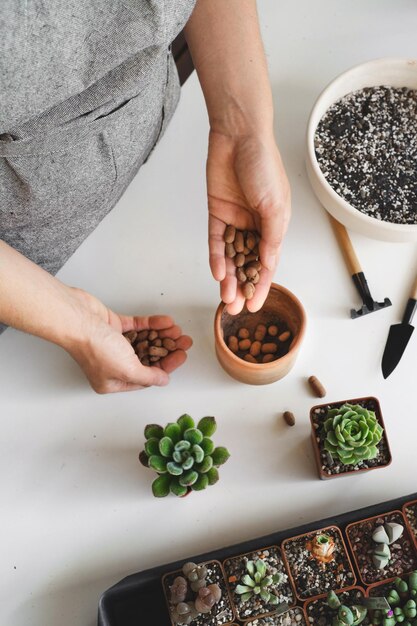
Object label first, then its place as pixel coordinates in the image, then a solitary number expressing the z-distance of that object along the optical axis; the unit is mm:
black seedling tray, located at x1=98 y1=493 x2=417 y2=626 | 1005
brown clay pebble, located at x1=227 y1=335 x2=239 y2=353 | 1130
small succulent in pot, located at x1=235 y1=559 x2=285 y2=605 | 958
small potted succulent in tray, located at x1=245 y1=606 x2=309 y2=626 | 971
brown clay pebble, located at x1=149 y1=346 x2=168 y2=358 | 1129
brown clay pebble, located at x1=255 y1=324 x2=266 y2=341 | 1145
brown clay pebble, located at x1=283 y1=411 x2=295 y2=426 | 1118
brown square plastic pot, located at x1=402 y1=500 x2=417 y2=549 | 1006
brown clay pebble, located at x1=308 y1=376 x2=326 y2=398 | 1136
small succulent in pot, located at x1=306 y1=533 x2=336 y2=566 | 987
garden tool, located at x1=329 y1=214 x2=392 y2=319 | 1168
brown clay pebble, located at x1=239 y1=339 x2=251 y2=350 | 1133
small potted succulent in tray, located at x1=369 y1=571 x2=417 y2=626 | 945
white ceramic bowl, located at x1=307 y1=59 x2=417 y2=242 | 1122
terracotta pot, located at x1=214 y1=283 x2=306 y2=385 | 1057
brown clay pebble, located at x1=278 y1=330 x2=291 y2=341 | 1121
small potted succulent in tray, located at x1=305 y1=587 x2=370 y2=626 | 947
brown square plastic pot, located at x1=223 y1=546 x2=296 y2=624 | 966
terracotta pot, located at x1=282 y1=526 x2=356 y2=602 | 986
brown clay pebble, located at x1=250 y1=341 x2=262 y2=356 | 1127
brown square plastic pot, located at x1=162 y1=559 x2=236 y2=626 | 967
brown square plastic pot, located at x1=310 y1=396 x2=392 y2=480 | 1035
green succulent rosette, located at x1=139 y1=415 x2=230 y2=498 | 951
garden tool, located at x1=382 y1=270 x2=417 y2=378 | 1153
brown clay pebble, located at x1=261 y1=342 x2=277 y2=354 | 1124
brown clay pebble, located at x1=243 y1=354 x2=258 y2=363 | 1118
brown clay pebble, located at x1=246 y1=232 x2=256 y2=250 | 1126
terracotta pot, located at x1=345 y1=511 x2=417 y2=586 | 996
